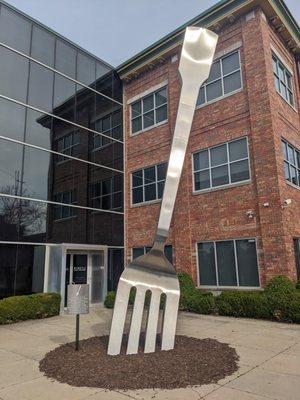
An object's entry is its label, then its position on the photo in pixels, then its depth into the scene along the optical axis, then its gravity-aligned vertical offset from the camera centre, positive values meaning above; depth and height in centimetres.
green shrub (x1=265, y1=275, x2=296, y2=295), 1082 -55
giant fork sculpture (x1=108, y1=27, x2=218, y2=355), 659 +19
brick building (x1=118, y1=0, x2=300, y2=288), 1245 +432
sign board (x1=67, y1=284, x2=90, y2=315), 695 -53
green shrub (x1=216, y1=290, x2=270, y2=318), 1089 -111
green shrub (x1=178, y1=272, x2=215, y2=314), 1216 -98
